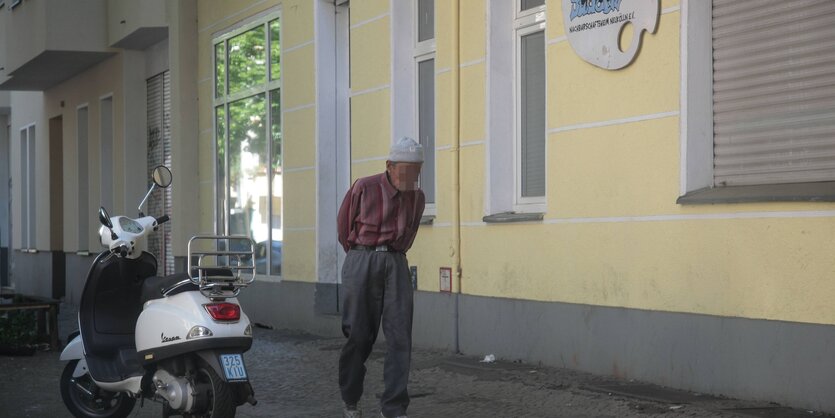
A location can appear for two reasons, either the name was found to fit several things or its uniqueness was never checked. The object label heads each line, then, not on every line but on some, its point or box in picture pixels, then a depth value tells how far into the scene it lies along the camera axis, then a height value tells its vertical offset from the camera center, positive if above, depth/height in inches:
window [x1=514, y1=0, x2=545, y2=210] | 443.8 +32.6
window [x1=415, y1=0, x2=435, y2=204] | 513.7 +44.8
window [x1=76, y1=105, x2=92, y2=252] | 1000.9 +22.2
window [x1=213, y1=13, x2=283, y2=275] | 649.6 +33.5
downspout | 471.8 +18.2
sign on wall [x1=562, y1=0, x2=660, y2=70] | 371.6 +51.4
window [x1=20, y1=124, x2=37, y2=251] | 1170.0 +9.7
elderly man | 315.6 -17.1
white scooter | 301.3 -34.3
